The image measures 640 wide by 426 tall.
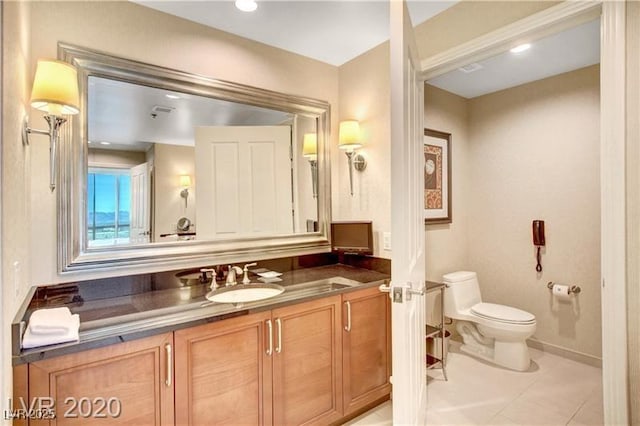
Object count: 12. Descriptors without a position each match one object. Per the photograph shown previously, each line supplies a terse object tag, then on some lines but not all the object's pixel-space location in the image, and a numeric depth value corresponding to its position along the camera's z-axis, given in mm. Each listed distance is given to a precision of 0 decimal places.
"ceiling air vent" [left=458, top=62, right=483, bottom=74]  2613
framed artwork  2922
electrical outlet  2282
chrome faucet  1986
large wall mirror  1685
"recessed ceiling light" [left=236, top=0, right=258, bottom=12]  1835
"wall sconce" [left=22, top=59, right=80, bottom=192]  1349
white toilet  2566
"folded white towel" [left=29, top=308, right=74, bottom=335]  1124
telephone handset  2908
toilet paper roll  2729
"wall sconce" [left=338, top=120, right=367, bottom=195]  2379
